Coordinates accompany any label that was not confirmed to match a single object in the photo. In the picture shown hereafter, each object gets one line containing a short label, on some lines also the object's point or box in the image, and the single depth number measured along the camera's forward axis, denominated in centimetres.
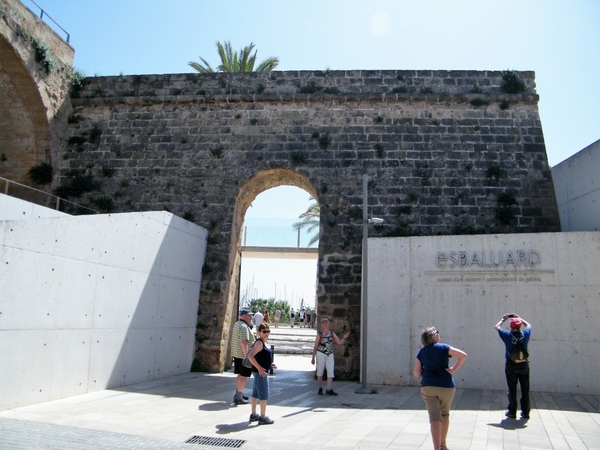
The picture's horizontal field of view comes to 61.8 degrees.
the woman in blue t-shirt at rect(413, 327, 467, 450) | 508
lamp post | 960
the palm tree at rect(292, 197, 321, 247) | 2530
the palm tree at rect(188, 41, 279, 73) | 2455
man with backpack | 723
